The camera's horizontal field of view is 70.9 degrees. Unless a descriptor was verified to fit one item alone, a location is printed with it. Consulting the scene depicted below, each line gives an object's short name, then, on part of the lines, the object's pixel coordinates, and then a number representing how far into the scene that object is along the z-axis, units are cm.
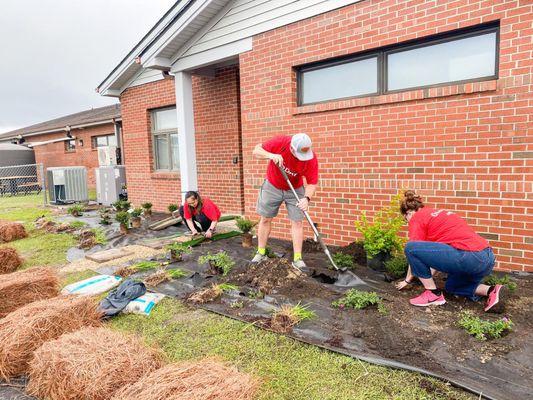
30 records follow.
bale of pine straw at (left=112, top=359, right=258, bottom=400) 186
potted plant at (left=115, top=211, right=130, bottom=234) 740
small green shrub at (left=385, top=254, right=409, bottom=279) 407
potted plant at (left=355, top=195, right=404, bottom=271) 436
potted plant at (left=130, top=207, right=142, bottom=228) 806
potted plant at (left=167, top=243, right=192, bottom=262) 525
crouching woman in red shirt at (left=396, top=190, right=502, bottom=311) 317
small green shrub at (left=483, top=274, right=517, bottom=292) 356
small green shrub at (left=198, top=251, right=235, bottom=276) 453
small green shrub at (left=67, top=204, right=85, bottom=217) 1004
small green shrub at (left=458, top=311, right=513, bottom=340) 281
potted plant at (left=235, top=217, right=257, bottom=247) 589
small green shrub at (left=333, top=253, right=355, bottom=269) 446
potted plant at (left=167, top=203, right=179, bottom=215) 814
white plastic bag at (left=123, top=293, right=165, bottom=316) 368
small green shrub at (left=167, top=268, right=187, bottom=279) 456
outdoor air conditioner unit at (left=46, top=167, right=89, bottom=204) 1270
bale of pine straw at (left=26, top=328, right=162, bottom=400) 215
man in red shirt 434
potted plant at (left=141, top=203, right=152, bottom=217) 888
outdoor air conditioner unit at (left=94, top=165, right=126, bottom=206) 1161
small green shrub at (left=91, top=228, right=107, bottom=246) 689
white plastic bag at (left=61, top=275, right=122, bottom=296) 426
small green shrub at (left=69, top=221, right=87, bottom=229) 835
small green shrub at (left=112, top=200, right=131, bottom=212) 868
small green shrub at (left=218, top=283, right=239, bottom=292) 398
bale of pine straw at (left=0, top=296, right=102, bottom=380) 265
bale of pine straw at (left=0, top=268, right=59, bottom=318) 359
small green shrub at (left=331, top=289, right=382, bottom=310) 338
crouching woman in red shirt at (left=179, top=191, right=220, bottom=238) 616
